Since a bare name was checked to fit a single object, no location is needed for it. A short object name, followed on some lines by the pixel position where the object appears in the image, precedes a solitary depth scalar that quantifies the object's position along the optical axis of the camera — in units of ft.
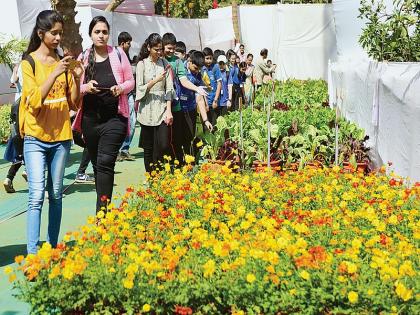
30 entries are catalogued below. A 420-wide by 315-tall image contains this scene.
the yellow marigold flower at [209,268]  12.05
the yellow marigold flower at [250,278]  11.46
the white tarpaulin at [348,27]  50.83
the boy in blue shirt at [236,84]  49.34
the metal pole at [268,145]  25.88
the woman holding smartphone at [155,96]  25.79
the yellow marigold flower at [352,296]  10.92
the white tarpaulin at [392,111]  22.91
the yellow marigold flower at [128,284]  11.65
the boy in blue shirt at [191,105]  29.43
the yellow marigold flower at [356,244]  13.15
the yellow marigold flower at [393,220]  15.68
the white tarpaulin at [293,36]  85.51
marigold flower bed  11.69
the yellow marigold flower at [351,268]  11.68
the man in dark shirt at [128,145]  38.12
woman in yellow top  17.87
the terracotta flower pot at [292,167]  26.10
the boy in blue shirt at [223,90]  43.53
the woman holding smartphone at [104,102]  20.86
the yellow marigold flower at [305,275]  11.51
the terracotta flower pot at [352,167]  25.21
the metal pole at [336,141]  25.68
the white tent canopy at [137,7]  95.14
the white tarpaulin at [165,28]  62.59
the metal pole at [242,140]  26.81
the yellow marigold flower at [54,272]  12.25
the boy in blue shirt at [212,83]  41.65
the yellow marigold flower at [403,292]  10.94
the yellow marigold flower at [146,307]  11.53
